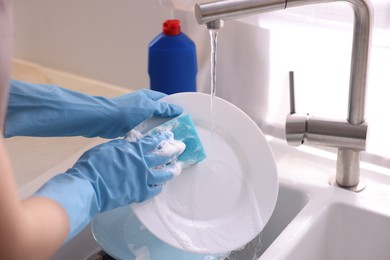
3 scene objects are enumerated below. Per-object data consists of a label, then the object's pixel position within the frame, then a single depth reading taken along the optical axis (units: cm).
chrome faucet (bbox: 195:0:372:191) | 86
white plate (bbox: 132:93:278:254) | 94
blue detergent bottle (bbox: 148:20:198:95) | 120
